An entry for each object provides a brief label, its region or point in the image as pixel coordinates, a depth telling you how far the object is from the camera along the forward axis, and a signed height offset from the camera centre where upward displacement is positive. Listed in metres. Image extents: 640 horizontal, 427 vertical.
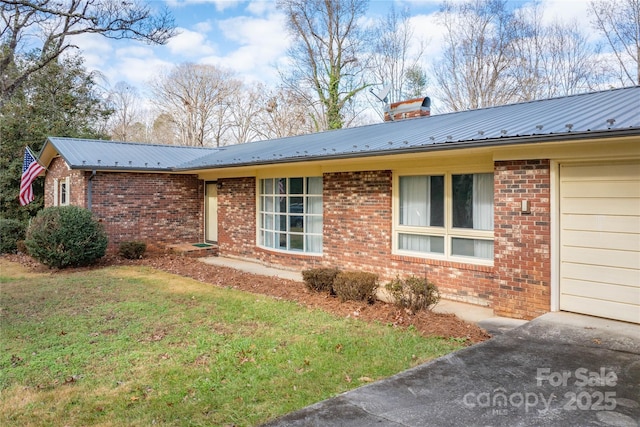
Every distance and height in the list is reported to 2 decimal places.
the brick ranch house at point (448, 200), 5.74 +0.20
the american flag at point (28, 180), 14.72 +1.02
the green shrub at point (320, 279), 7.88 -1.23
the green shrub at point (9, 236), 15.64 -0.89
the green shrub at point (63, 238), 11.00 -0.68
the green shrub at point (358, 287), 7.14 -1.25
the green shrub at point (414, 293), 6.43 -1.23
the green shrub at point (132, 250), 12.91 -1.15
